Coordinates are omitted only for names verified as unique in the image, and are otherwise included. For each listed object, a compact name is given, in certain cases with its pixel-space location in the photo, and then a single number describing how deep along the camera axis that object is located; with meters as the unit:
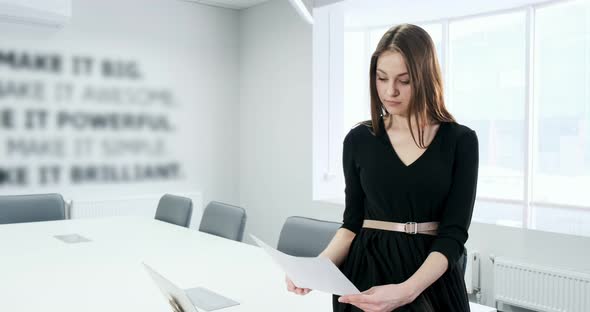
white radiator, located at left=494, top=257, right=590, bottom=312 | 3.96
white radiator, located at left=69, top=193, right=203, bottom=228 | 5.76
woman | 1.20
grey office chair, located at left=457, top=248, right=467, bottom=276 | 2.03
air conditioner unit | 4.80
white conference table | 2.11
